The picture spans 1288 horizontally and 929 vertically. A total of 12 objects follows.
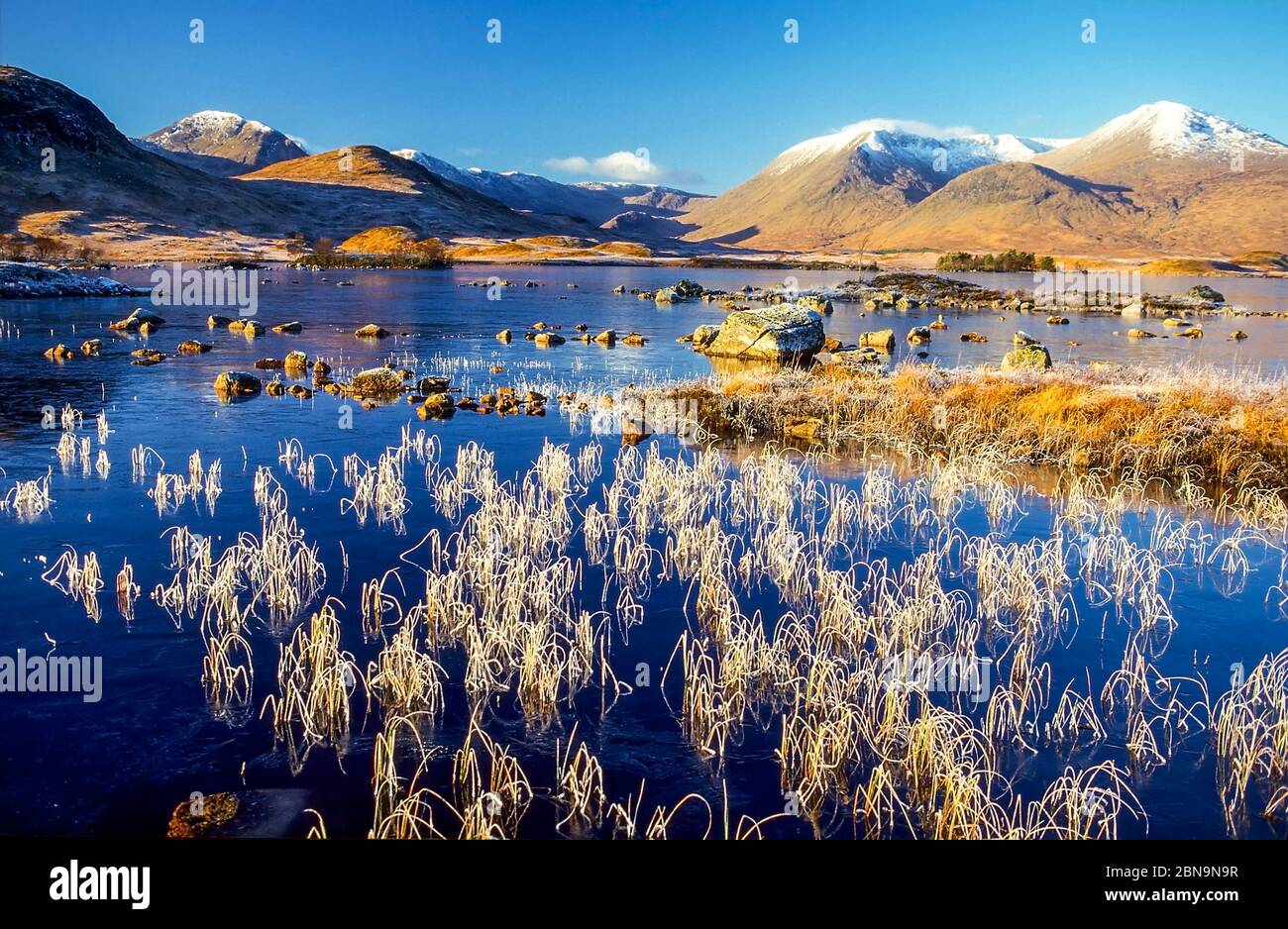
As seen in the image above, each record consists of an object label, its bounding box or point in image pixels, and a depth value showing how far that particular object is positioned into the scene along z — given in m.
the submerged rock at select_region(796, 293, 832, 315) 52.69
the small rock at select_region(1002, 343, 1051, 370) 27.80
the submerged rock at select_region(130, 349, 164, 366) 30.36
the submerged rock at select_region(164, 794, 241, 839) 6.43
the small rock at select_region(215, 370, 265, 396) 24.72
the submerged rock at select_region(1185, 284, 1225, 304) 69.06
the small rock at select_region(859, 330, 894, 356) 37.06
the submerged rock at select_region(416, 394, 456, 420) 22.41
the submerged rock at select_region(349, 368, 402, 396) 25.42
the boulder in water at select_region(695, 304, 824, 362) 31.62
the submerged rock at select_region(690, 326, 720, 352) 38.34
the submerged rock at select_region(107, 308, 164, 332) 39.38
